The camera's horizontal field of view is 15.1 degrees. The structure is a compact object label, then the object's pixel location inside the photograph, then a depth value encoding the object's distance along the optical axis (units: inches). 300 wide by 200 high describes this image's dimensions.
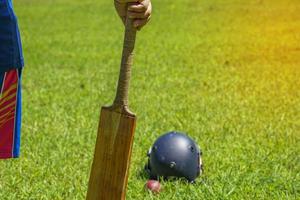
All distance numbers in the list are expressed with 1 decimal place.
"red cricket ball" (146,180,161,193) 339.3
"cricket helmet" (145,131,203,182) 349.9
